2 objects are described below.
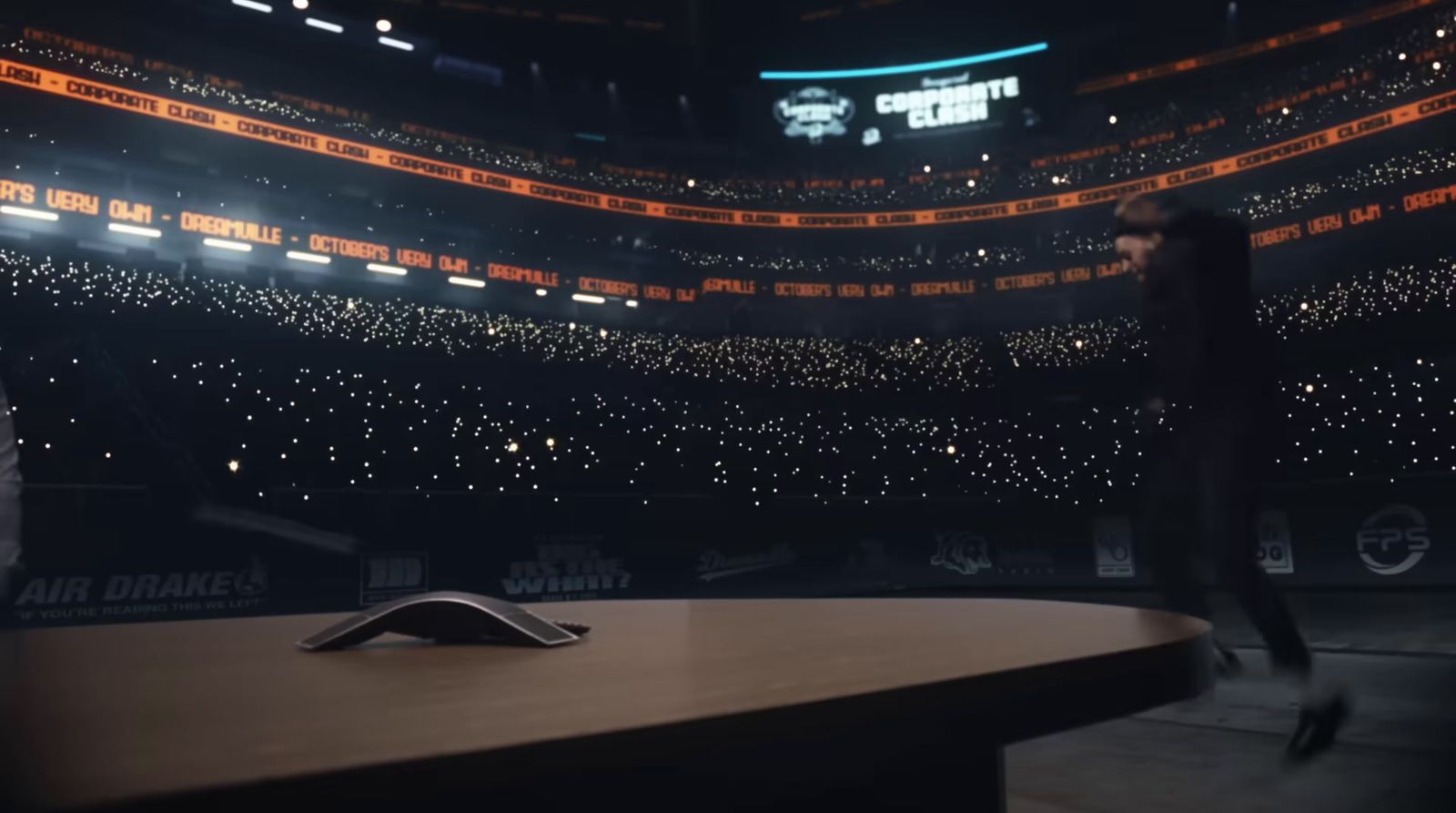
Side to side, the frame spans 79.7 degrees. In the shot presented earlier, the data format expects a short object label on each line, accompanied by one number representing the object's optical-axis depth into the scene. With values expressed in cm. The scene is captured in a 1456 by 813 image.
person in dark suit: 215
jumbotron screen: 1809
